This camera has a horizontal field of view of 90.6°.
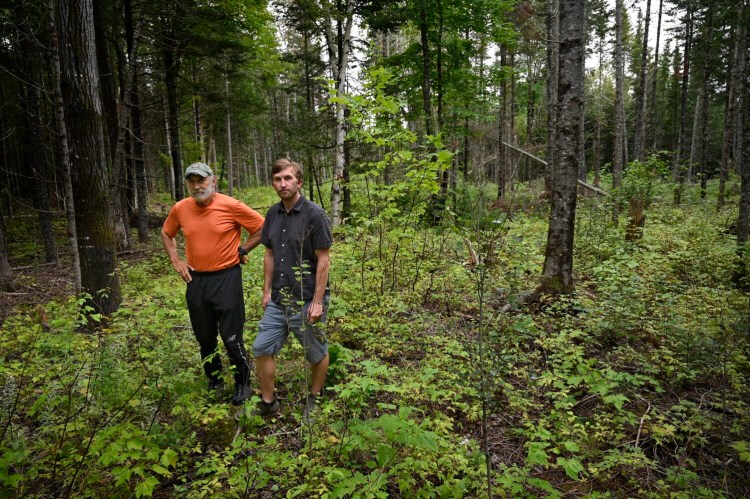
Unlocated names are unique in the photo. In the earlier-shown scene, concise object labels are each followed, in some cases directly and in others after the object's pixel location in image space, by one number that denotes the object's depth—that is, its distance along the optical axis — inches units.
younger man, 135.3
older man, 144.4
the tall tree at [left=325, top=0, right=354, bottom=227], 456.1
